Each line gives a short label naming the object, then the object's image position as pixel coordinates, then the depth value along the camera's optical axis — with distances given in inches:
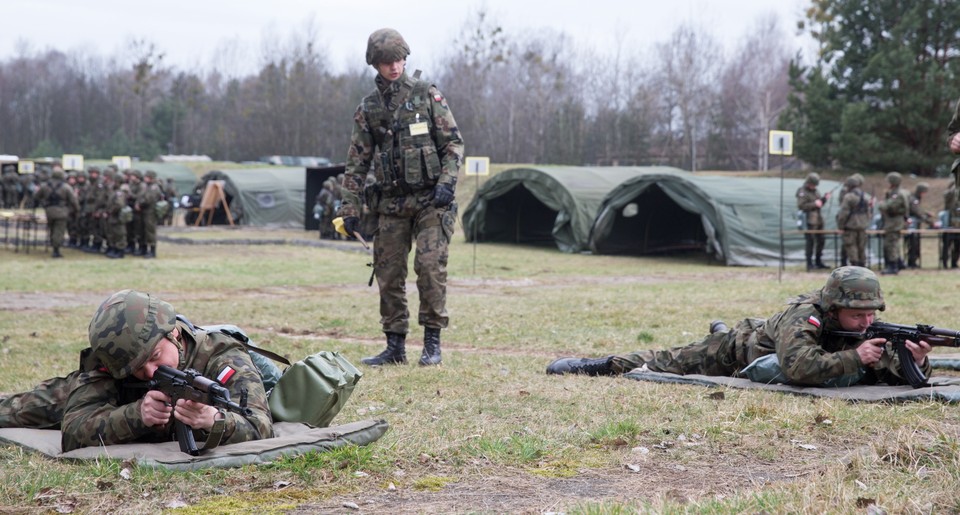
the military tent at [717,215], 917.8
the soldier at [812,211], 852.0
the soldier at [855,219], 781.9
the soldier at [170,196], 1428.4
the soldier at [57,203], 925.8
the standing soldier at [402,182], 293.4
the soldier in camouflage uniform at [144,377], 165.6
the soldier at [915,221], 844.0
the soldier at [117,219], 931.3
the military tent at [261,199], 1545.3
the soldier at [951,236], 820.9
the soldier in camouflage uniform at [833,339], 233.0
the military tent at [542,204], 1066.1
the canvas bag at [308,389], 195.8
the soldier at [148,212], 941.8
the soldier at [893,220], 786.2
